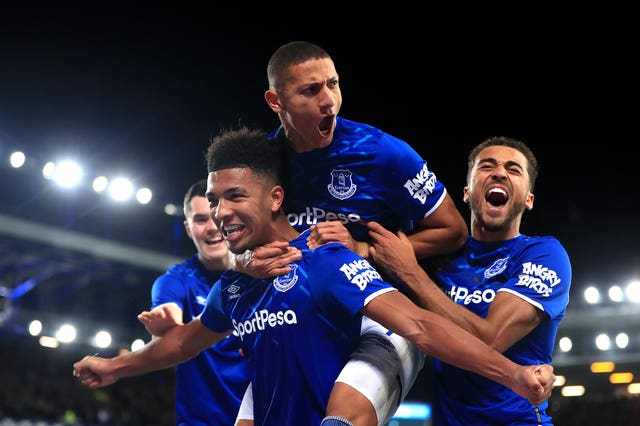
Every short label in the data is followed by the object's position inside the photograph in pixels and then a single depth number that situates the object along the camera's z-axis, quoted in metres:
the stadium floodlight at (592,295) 23.68
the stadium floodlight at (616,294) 23.33
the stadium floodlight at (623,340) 23.98
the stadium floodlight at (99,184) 19.05
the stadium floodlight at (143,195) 20.03
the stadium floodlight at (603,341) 24.20
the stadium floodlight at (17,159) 16.97
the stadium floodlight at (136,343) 22.69
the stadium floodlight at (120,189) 19.33
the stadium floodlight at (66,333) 20.66
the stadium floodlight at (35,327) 19.41
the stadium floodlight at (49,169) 17.67
